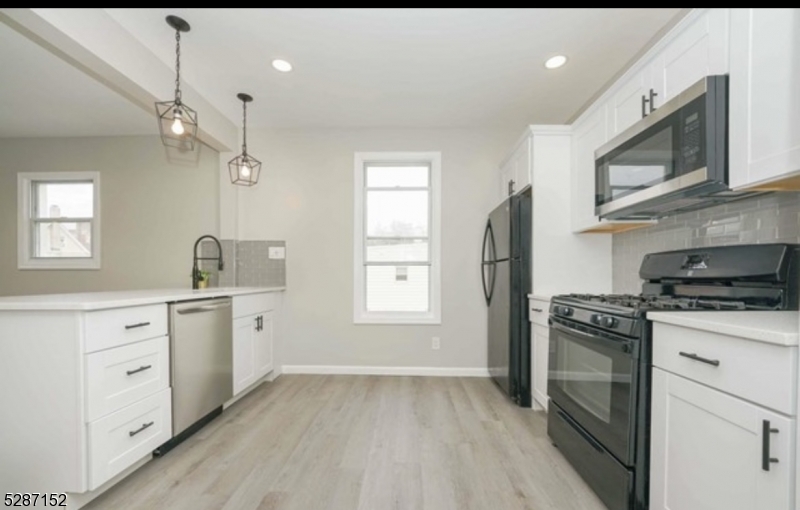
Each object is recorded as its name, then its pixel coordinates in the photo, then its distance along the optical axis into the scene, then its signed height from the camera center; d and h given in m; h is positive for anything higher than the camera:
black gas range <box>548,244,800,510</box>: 1.41 -0.43
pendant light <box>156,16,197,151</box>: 2.12 +0.91
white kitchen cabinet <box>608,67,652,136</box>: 1.88 +0.82
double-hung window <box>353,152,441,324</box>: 3.75 +0.14
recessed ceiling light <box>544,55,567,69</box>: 2.50 +1.32
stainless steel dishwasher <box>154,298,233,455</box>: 2.15 -0.76
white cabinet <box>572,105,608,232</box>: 2.34 +0.60
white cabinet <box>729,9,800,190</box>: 1.14 +0.51
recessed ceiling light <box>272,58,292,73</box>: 2.55 +1.31
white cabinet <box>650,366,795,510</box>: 0.95 -0.61
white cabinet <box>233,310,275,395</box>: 2.85 -0.87
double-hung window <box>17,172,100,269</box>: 4.01 +0.28
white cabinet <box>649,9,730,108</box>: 1.41 +0.85
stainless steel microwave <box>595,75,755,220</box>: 1.41 +0.42
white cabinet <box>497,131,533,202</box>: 2.81 +0.69
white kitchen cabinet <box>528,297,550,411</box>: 2.48 -0.70
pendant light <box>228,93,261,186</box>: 3.30 +0.78
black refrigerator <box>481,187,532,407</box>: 2.75 -0.35
